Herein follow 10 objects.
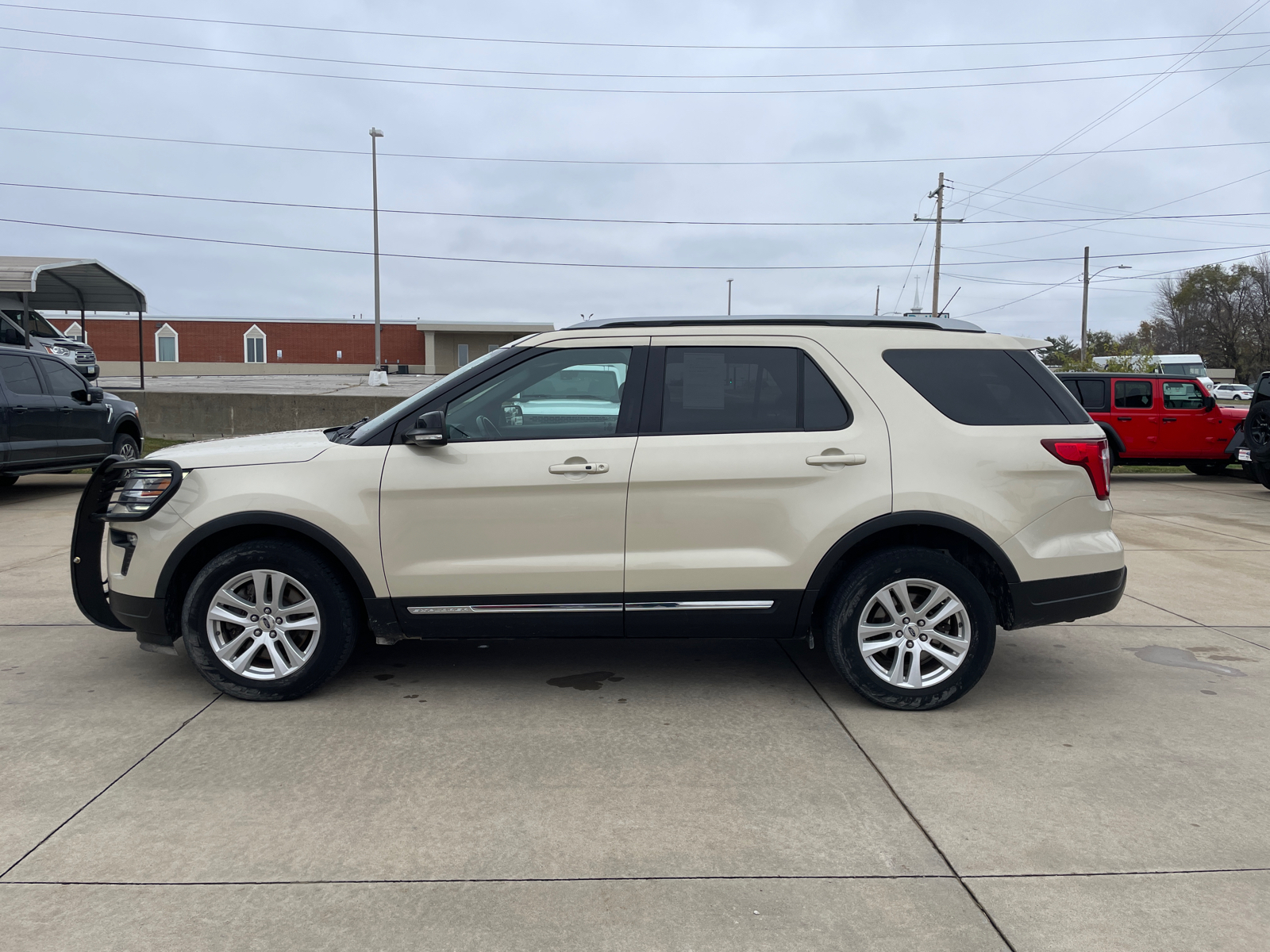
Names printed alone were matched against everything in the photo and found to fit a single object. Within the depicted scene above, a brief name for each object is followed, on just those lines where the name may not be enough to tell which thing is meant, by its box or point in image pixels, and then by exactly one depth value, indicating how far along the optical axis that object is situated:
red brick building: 55.94
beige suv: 4.47
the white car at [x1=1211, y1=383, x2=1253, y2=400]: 49.19
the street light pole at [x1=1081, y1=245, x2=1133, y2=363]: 51.88
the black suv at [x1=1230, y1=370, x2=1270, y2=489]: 13.86
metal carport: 19.22
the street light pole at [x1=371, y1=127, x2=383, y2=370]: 38.06
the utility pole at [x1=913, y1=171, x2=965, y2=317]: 46.56
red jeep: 15.94
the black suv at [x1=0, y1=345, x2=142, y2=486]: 11.20
